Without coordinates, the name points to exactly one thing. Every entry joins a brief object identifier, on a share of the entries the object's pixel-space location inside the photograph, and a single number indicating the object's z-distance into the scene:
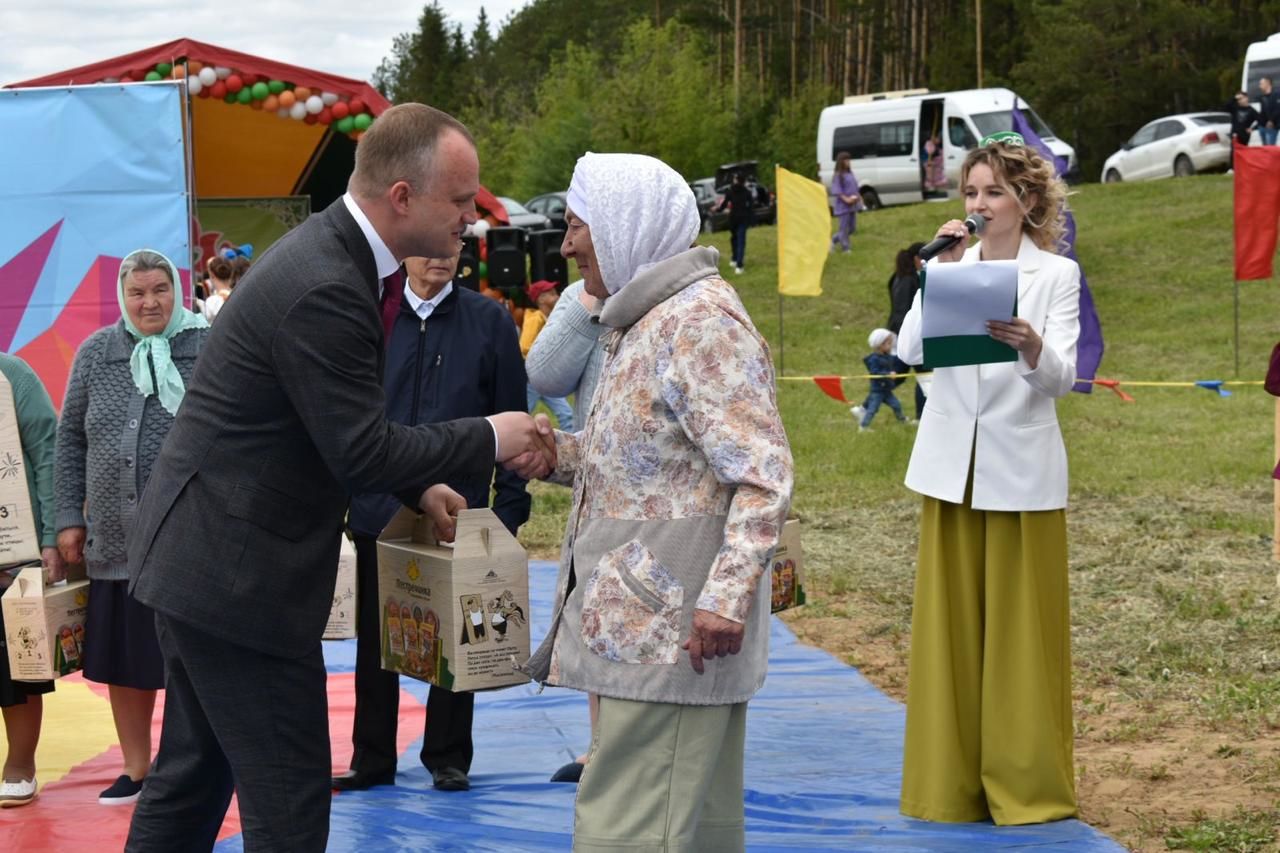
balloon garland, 13.34
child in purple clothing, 25.95
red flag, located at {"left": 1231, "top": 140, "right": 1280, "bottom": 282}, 14.22
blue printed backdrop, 10.44
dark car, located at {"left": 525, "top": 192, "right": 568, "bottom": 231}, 32.97
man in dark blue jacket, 5.17
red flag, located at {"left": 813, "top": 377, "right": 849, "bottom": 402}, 12.72
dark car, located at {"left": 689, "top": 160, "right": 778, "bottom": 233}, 28.70
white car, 29.30
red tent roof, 11.87
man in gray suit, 3.06
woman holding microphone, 4.64
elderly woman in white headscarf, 3.05
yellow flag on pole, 16.30
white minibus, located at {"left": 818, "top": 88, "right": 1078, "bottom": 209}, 29.66
